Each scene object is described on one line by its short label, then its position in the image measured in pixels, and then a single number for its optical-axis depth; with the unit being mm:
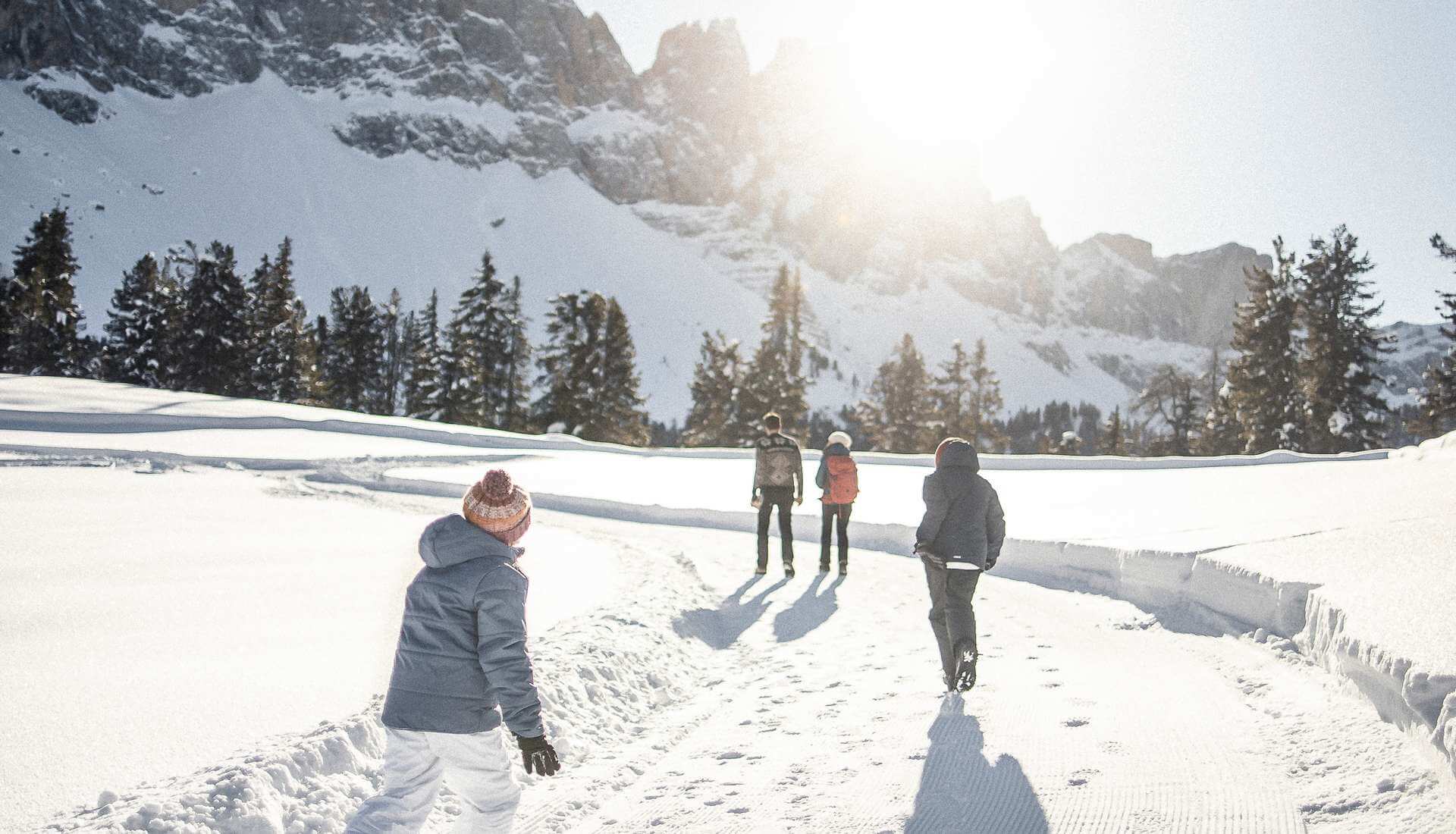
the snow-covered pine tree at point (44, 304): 46781
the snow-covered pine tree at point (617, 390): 45500
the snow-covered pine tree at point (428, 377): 49094
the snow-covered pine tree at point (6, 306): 47978
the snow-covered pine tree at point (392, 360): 65062
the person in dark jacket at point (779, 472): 10516
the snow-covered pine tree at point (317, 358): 53750
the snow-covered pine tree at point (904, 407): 47500
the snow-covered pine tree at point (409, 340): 66938
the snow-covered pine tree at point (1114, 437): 49625
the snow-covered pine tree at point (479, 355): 47625
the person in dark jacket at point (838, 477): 10633
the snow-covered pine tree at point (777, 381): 43438
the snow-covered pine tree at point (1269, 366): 35531
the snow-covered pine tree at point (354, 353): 58469
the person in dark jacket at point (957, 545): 5633
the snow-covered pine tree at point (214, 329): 49281
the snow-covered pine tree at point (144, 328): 48906
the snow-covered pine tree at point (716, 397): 44938
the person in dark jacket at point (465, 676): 3004
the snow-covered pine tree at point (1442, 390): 31016
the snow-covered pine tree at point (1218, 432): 41000
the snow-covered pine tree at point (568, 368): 45406
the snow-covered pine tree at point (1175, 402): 42000
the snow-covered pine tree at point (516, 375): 49562
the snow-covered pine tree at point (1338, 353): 34125
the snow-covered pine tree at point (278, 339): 52219
